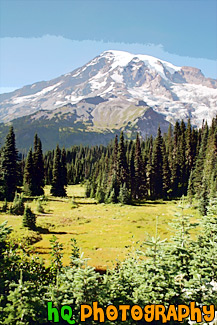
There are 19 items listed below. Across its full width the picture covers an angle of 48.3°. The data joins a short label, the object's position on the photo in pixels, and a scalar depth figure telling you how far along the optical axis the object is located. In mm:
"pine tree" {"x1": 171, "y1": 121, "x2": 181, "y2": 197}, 86062
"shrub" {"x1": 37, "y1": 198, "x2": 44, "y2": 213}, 47438
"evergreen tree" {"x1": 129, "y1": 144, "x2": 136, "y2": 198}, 80875
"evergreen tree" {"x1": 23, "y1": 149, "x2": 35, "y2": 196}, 65438
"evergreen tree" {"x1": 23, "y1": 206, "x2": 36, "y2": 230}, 33000
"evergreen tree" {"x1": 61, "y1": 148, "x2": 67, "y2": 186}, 74356
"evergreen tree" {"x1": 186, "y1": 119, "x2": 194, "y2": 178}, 95375
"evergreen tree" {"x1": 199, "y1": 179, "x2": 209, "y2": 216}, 51312
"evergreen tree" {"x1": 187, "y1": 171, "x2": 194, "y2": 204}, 67012
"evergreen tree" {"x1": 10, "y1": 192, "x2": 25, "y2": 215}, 40872
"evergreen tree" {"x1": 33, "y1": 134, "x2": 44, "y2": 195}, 67119
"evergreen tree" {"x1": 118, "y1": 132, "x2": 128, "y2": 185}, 76562
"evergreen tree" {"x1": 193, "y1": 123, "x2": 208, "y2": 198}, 70075
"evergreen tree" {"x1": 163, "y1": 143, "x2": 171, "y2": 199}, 83312
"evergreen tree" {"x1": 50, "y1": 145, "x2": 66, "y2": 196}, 72438
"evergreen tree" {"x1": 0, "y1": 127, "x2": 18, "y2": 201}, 52625
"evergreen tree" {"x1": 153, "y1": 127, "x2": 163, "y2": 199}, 82625
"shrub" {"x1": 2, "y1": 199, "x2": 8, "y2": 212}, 41722
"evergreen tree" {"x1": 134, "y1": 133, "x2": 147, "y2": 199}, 81000
